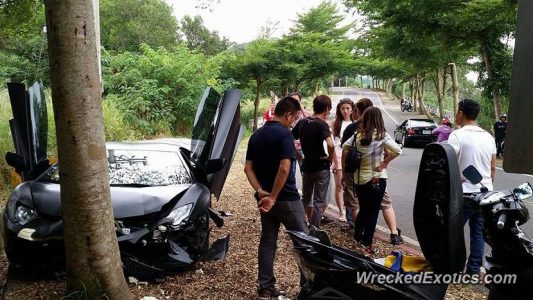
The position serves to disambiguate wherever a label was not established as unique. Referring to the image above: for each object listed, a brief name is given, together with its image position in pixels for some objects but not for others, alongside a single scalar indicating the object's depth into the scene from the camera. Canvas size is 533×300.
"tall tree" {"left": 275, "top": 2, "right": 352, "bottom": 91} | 25.33
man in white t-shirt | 4.48
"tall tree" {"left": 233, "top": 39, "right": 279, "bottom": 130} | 24.20
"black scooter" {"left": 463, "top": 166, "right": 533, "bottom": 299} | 2.46
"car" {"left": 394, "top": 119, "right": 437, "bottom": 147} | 19.29
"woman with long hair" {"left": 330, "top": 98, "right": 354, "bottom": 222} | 6.63
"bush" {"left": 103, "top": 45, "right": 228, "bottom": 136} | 17.44
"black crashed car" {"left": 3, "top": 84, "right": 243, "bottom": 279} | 4.15
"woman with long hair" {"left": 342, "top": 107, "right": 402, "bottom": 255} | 5.27
